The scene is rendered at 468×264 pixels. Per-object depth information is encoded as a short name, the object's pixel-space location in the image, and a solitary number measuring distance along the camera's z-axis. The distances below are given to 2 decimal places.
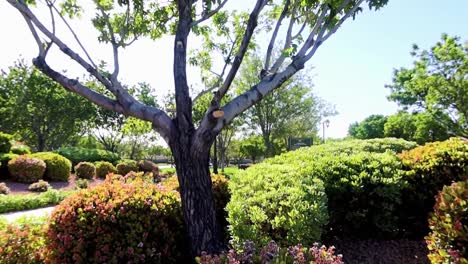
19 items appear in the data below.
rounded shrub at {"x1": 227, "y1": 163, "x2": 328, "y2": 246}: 3.15
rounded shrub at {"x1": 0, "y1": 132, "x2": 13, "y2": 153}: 16.83
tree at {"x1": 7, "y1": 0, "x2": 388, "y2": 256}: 3.81
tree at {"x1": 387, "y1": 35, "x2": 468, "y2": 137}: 21.77
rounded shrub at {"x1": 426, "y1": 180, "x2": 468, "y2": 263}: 2.65
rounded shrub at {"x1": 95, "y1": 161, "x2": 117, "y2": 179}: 19.14
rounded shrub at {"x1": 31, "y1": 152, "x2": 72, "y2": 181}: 16.81
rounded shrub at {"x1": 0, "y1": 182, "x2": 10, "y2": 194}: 12.80
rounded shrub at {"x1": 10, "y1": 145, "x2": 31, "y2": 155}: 18.48
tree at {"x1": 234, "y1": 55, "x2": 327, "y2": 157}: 25.05
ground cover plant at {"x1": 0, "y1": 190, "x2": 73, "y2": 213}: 10.32
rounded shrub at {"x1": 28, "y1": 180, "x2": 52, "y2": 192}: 14.10
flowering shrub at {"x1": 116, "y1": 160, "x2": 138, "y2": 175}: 19.83
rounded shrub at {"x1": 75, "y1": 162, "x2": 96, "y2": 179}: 18.02
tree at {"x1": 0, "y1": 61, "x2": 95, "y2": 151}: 25.89
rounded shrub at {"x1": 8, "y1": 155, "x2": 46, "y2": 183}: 15.29
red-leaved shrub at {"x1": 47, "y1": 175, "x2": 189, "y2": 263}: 3.43
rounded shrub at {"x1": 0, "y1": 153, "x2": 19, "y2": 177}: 15.62
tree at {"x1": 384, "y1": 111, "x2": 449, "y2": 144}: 29.27
